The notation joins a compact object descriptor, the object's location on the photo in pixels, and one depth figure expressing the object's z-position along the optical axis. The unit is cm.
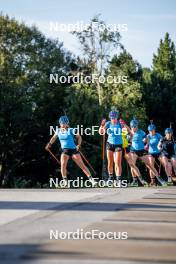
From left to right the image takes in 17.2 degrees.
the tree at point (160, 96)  4659
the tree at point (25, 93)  4434
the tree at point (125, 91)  4203
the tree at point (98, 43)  4303
